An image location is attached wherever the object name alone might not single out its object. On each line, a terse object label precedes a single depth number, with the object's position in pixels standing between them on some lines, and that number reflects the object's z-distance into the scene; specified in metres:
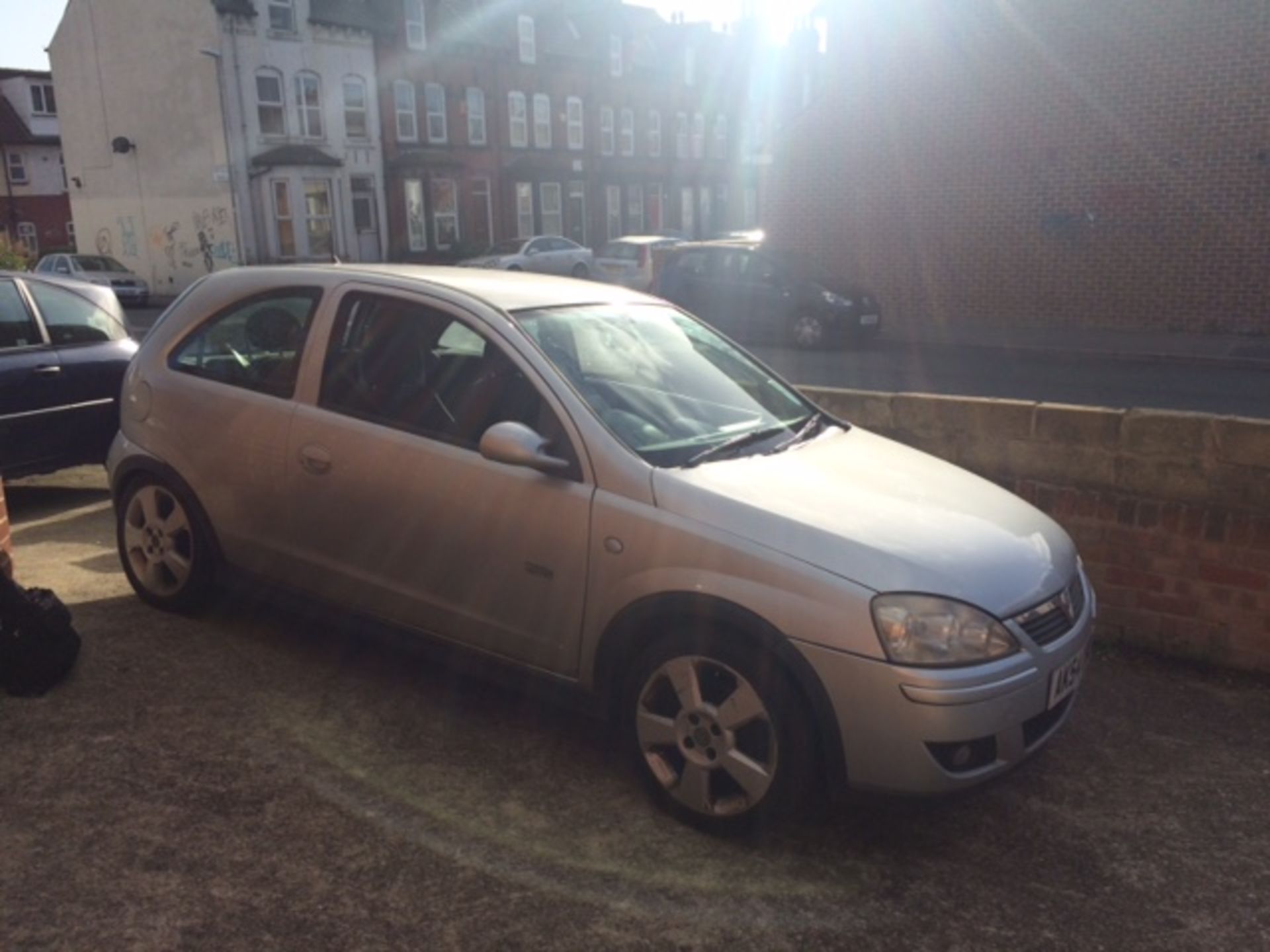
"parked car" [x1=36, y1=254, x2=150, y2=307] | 29.84
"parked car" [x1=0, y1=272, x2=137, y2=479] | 6.95
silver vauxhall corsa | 3.14
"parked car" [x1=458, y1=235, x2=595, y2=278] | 30.84
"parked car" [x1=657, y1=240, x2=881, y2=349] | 18.00
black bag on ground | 4.19
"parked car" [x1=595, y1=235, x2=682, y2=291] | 27.39
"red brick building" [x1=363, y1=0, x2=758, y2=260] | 37.38
